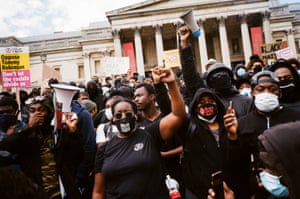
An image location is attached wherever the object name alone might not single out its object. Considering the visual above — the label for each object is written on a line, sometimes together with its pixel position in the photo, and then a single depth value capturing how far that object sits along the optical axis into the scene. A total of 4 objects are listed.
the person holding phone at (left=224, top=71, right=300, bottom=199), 2.96
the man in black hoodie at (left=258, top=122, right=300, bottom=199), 1.56
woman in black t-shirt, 2.86
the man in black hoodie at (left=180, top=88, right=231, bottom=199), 3.16
